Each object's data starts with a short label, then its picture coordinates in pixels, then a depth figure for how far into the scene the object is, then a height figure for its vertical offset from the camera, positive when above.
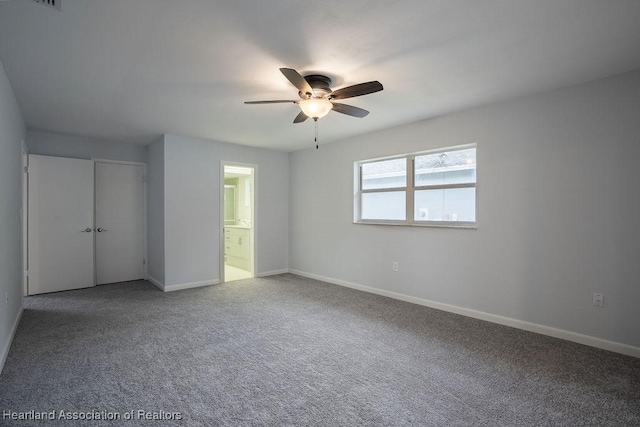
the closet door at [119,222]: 5.28 -0.22
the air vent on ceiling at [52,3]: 1.75 +1.14
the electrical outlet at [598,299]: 2.85 -0.78
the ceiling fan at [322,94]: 2.48 +0.97
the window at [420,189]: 3.84 +0.30
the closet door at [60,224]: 4.61 -0.22
